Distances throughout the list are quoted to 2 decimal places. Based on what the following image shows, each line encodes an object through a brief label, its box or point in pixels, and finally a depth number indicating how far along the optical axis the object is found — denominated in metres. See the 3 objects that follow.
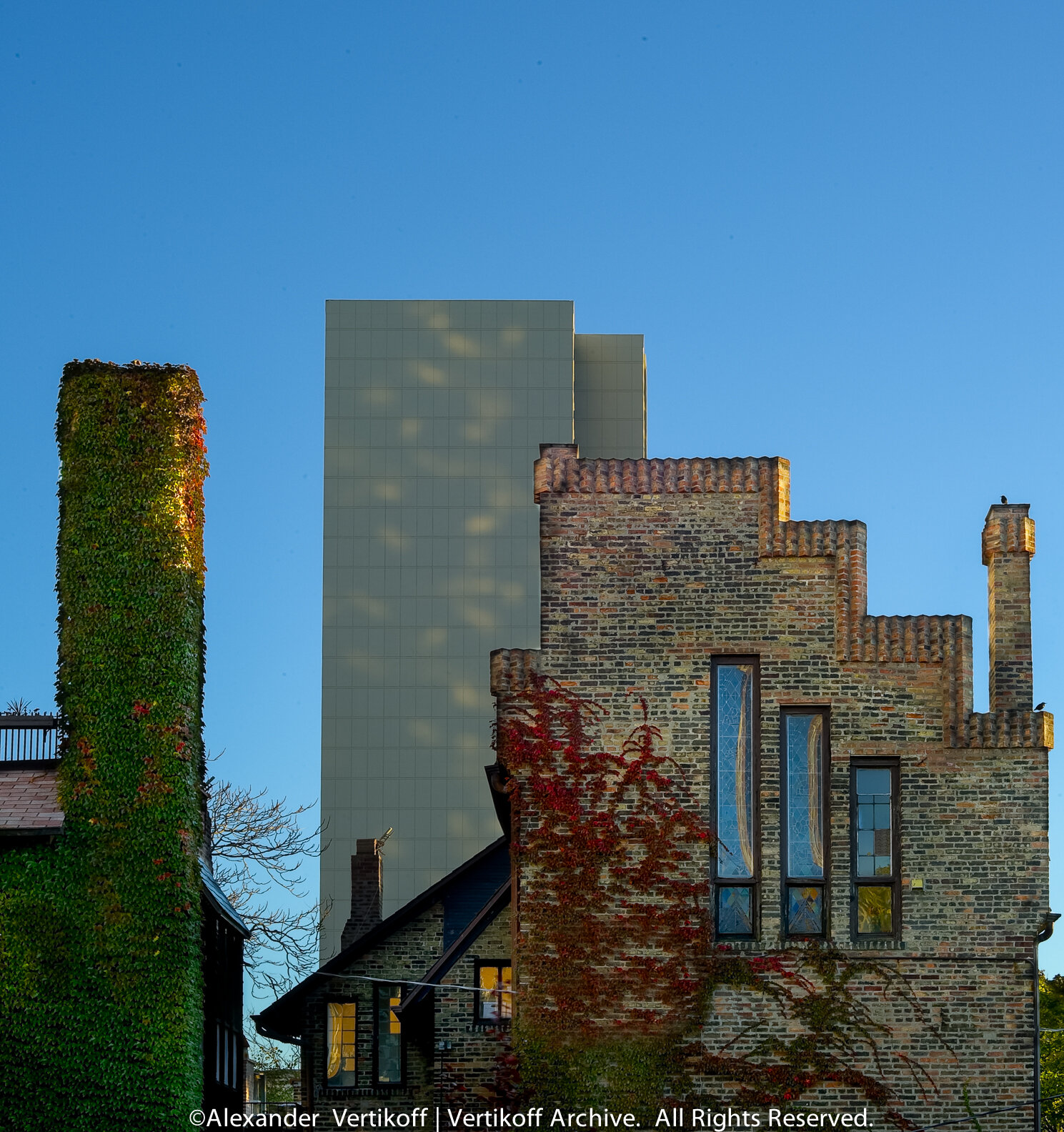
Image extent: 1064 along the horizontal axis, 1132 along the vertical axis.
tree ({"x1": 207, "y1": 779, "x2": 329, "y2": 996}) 39.75
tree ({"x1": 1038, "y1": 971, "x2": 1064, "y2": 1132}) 45.25
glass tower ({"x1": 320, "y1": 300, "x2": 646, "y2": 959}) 95.00
